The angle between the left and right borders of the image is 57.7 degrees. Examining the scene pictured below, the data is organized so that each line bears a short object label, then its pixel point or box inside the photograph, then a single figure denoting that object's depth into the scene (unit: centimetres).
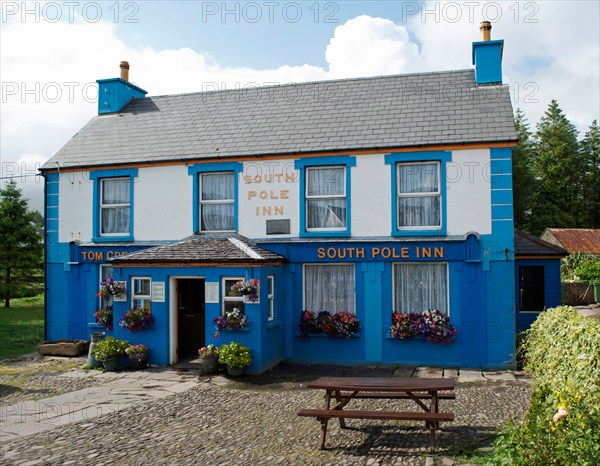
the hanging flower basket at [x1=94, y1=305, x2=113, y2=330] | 1538
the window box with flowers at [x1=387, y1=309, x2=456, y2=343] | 1335
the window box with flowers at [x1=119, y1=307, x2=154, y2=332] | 1384
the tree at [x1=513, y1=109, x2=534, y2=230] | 4606
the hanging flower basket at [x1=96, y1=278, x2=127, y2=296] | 1420
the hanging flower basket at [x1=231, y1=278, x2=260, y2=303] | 1281
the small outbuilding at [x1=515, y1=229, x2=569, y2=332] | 1766
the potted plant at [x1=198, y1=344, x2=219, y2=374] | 1275
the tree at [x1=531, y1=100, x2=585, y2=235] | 5303
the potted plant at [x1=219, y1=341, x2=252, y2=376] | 1241
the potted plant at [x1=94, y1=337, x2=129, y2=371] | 1345
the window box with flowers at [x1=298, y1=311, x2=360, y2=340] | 1394
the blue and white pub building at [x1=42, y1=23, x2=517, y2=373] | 1338
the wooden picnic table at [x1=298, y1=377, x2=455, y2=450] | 737
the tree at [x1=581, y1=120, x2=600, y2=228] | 5675
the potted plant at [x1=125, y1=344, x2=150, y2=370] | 1355
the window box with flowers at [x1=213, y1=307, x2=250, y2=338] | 1289
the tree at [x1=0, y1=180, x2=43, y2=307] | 2905
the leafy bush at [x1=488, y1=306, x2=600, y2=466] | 490
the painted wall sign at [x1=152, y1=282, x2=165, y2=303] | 1393
